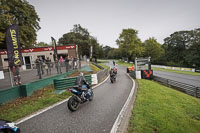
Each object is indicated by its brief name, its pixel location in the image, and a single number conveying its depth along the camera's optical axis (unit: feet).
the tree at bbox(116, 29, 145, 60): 134.72
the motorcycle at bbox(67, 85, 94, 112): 13.18
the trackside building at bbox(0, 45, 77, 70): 67.51
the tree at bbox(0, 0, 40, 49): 48.15
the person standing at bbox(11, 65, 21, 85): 18.86
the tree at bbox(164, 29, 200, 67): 123.54
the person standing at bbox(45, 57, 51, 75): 26.97
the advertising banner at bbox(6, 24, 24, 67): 20.07
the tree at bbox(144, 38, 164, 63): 145.48
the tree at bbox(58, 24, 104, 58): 137.10
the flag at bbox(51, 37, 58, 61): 32.69
